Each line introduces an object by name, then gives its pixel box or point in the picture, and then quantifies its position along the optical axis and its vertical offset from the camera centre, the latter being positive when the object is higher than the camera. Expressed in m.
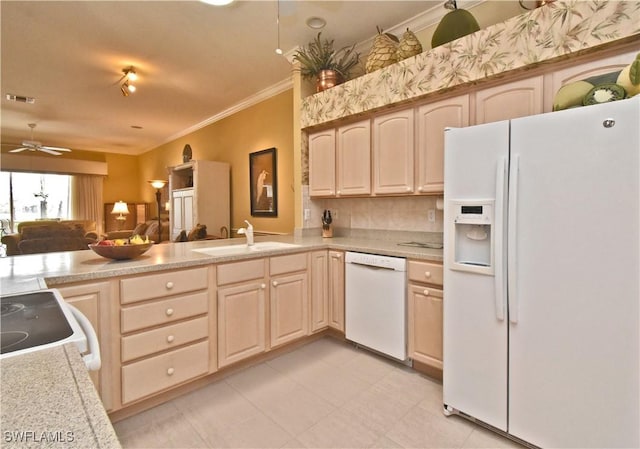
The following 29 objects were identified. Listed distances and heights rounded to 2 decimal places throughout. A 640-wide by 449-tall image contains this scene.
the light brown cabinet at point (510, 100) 1.92 +0.74
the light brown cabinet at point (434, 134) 2.25 +0.61
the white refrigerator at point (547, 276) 1.30 -0.29
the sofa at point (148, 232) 6.35 -0.36
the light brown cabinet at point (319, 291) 2.71 -0.67
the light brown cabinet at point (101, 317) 1.59 -0.53
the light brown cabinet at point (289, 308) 2.43 -0.75
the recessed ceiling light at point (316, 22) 2.71 +1.69
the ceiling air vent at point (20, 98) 4.35 +1.67
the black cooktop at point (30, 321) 0.75 -0.30
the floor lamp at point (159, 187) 6.20 +0.53
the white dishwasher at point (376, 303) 2.28 -0.68
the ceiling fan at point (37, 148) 5.47 +1.20
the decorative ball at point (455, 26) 2.21 +1.35
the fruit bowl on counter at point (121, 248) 1.84 -0.20
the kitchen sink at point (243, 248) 2.26 -0.27
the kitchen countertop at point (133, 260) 1.51 -0.28
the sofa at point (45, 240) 4.68 -0.39
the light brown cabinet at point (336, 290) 2.71 -0.66
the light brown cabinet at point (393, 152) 2.52 +0.52
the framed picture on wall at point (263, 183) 4.21 +0.45
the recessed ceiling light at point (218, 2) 2.16 +1.49
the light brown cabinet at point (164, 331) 1.74 -0.69
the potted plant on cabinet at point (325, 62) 3.06 +1.53
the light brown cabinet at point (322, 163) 3.10 +0.53
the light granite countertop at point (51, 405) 0.44 -0.31
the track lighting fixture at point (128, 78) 3.62 +1.66
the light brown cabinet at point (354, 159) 2.82 +0.52
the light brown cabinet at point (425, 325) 2.10 -0.76
